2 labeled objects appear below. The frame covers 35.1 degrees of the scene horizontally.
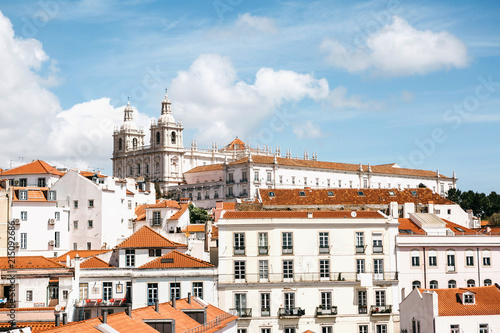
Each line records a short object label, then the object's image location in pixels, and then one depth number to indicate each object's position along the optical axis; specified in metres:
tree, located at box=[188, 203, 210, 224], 118.64
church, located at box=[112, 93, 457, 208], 171.88
